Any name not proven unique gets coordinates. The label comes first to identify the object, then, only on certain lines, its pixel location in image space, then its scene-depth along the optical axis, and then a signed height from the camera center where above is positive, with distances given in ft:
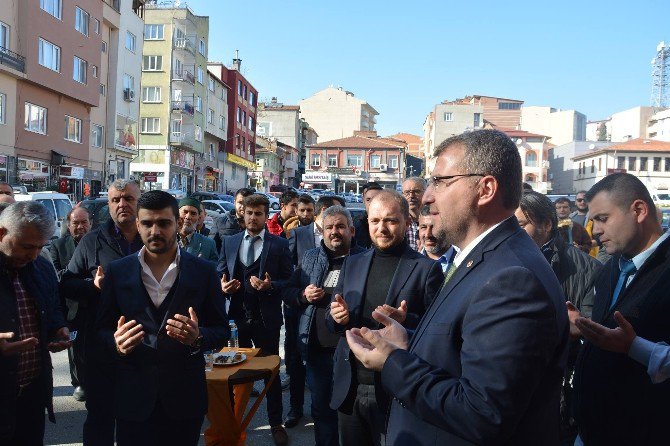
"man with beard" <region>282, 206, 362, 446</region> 13.88 -2.56
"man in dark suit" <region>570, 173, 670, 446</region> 8.55 -1.64
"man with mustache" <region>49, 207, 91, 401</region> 15.39 -2.10
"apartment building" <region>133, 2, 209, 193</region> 143.02 +28.82
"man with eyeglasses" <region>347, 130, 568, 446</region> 5.60 -1.28
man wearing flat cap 19.31 -1.17
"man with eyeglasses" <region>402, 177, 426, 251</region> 23.97 +0.86
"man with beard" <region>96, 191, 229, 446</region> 10.57 -2.48
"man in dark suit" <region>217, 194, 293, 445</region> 18.10 -2.23
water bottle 17.77 -4.35
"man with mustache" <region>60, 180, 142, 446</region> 12.82 -2.07
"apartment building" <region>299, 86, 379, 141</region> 315.37 +56.17
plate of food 15.20 -4.29
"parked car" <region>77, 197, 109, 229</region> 44.66 -0.52
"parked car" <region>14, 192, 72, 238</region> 46.74 -0.38
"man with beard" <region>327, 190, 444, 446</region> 11.25 -1.82
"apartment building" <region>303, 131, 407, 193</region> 267.80 +24.42
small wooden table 14.23 -5.09
